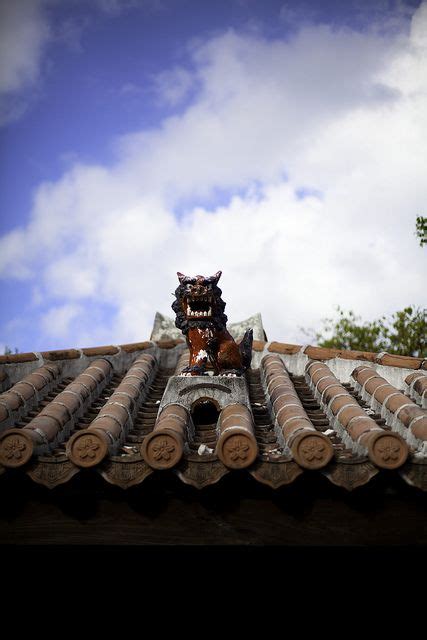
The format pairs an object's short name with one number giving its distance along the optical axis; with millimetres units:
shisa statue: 6117
